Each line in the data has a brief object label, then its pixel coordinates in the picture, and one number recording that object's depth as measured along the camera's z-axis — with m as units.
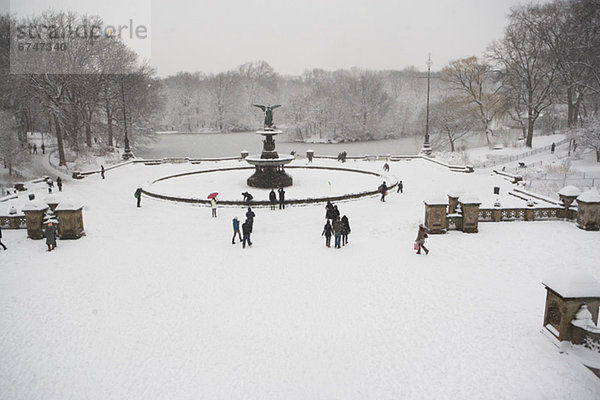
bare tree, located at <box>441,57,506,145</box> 49.00
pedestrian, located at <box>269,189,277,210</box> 19.95
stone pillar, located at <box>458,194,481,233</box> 16.16
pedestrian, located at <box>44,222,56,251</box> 14.54
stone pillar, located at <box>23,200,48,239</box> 16.09
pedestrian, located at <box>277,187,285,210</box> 20.01
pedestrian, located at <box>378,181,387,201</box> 21.66
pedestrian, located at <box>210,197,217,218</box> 19.20
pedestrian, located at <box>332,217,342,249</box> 14.23
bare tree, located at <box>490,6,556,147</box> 41.56
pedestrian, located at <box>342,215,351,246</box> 14.48
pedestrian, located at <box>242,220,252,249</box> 14.57
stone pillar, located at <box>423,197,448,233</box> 16.08
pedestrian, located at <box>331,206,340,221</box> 15.43
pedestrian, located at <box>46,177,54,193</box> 25.28
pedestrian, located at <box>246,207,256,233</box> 14.70
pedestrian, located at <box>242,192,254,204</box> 20.11
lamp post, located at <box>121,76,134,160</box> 40.95
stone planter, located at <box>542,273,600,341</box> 7.97
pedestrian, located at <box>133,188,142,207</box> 21.37
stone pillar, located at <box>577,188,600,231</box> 15.97
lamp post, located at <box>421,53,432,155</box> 41.73
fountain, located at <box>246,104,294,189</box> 24.81
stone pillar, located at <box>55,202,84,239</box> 15.94
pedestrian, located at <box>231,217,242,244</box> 14.79
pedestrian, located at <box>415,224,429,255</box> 13.54
